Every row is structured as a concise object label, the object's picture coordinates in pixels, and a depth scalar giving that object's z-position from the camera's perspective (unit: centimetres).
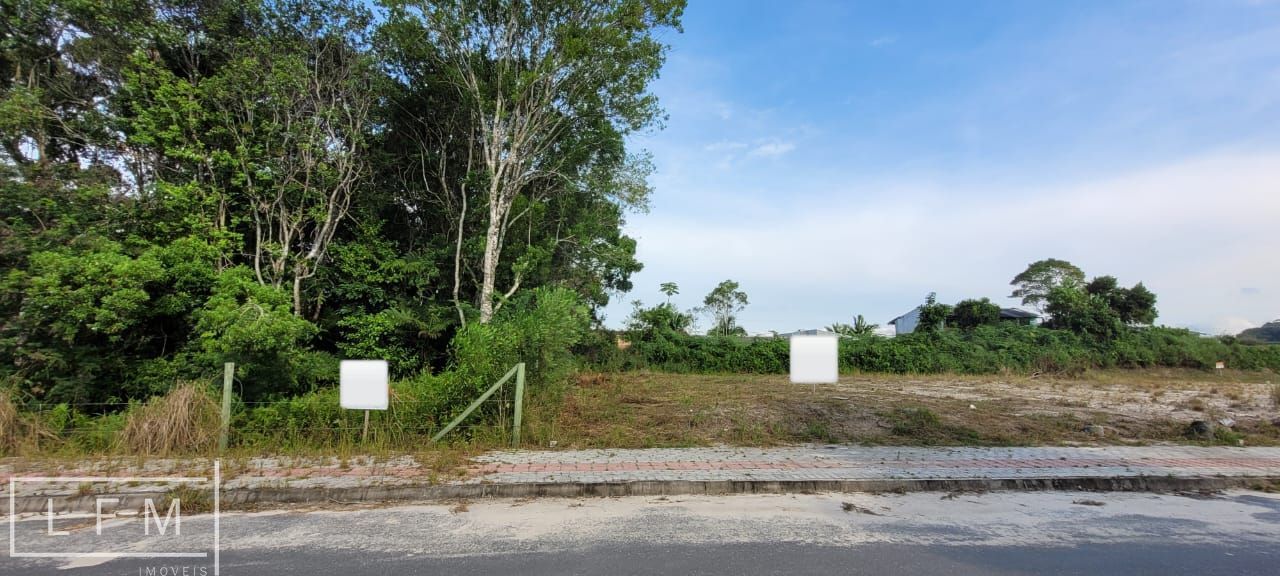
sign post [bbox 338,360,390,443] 716
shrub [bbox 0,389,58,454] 704
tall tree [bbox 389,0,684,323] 1456
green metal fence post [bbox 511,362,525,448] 757
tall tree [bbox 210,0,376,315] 1219
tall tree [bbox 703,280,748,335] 4106
